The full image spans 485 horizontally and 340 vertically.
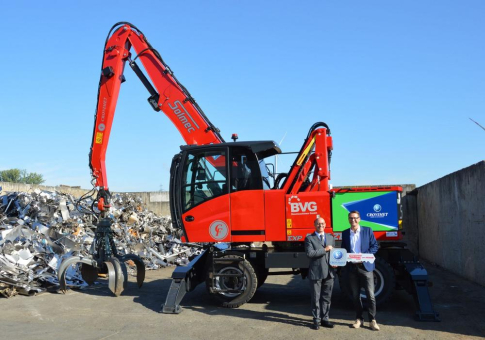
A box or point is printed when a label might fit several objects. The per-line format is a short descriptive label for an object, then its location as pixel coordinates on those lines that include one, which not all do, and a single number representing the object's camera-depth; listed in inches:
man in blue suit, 293.4
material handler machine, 353.1
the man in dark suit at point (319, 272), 296.4
